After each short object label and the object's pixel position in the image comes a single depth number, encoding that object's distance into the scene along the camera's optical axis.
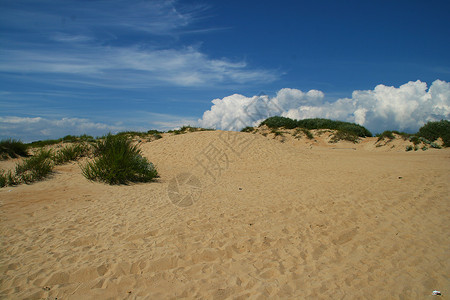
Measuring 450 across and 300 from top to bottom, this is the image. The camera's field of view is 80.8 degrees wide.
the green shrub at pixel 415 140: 15.71
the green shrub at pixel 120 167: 8.39
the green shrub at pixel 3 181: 7.25
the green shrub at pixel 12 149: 14.53
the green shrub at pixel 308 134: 22.34
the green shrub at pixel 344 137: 21.22
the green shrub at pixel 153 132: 22.55
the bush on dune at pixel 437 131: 15.52
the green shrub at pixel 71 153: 12.60
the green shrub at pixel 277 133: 23.36
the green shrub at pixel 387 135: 17.70
